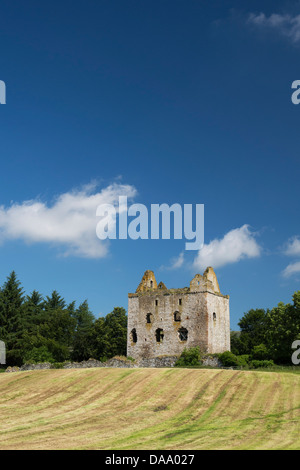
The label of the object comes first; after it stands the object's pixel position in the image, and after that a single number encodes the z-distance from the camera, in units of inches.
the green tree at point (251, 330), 2506.2
